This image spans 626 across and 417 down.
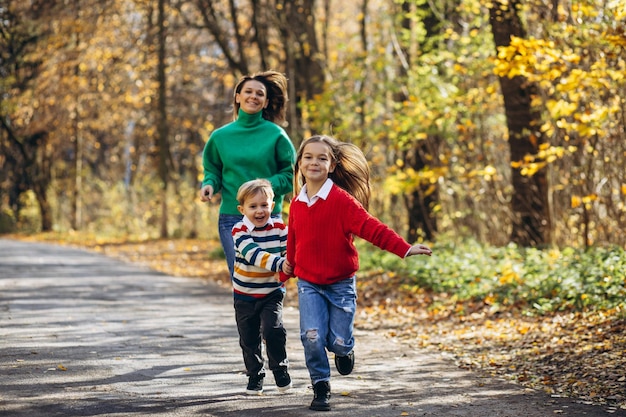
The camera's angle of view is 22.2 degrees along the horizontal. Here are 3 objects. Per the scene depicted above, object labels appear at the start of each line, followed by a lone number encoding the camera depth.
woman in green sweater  11.39
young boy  10.10
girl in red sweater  9.53
